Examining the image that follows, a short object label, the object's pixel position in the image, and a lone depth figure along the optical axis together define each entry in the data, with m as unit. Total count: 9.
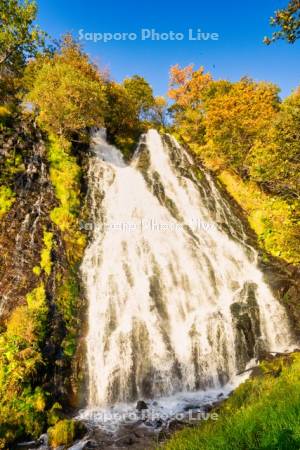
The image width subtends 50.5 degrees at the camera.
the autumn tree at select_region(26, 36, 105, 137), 19.97
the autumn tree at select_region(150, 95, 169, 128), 42.56
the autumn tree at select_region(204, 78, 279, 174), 25.42
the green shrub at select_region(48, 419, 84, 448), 8.91
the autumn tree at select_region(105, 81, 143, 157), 27.95
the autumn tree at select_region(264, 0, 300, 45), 6.05
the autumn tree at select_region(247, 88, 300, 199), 11.50
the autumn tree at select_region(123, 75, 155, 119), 38.90
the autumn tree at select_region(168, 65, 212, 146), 35.06
